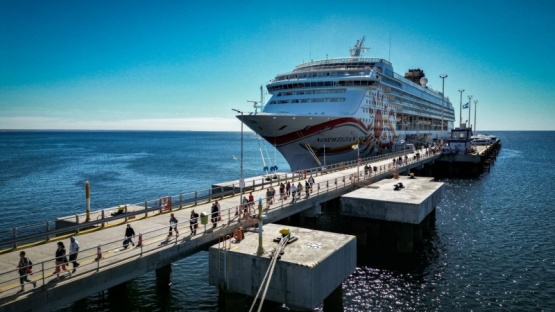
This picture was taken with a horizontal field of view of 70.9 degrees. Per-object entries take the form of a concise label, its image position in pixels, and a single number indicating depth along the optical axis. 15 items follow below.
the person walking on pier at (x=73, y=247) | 13.36
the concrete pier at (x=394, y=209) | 23.83
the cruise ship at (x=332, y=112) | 45.59
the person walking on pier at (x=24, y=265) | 11.95
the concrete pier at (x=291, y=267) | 13.23
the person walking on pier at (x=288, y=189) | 26.27
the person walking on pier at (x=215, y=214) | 18.42
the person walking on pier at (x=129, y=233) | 15.51
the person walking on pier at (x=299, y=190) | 26.14
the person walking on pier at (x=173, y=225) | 16.22
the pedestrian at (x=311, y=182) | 28.78
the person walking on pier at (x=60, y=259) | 12.48
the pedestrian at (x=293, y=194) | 24.70
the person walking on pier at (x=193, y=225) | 16.97
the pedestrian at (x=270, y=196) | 23.18
